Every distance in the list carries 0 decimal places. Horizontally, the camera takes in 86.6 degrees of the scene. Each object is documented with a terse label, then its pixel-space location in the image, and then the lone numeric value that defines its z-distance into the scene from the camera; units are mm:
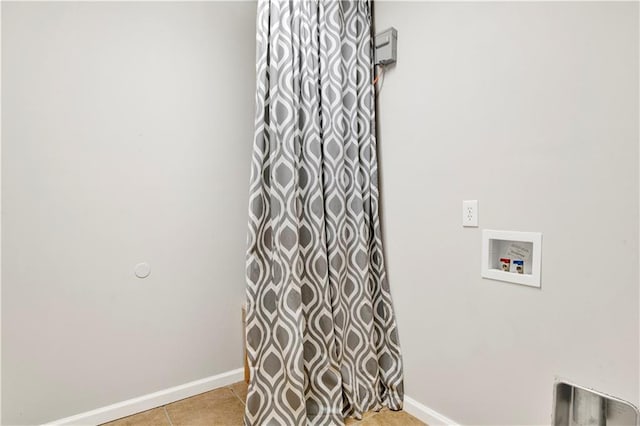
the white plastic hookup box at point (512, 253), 1229
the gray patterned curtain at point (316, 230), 1538
